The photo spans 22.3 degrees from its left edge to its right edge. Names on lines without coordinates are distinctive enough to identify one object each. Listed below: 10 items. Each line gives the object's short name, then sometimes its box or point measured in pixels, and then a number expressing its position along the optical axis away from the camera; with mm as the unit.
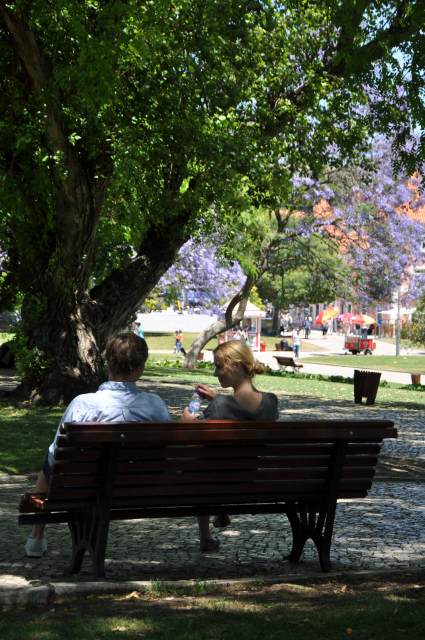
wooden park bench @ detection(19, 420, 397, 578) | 5316
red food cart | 64938
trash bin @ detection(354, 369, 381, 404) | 22203
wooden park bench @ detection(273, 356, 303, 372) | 37906
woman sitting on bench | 5820
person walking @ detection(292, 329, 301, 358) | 57781
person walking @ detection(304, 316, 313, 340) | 91562
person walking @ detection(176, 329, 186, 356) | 54406
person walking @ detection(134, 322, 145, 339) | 52159
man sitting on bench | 5574
